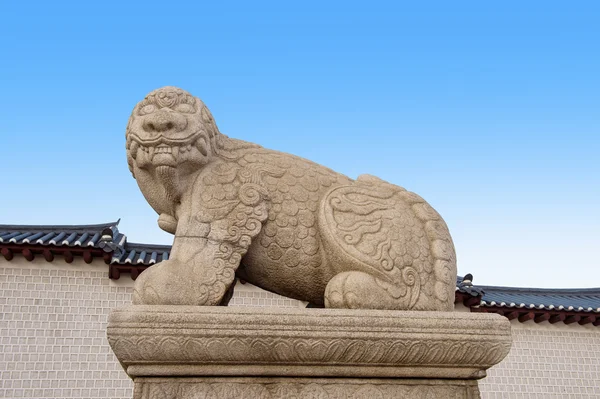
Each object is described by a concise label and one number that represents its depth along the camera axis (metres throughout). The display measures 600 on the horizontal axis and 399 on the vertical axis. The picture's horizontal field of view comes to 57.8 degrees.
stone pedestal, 2.24
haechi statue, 2.54
